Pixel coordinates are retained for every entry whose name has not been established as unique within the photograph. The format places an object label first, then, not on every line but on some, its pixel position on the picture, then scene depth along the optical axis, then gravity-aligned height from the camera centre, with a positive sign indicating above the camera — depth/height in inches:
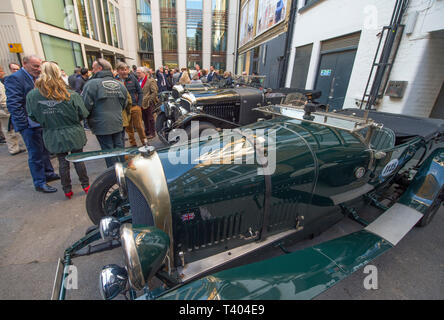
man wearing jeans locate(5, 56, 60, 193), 115.6 -26.5
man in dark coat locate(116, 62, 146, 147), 193.8 -26.5
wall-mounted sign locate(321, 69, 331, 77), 286.9 +16.2
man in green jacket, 127.0 -18.0
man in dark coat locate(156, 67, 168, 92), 393.5 -7.5
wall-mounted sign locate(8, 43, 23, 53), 301.2 +28.7
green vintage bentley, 47.4 -38.3
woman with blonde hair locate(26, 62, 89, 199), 104.1 -22.1
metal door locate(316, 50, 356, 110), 252.4 +11.3
